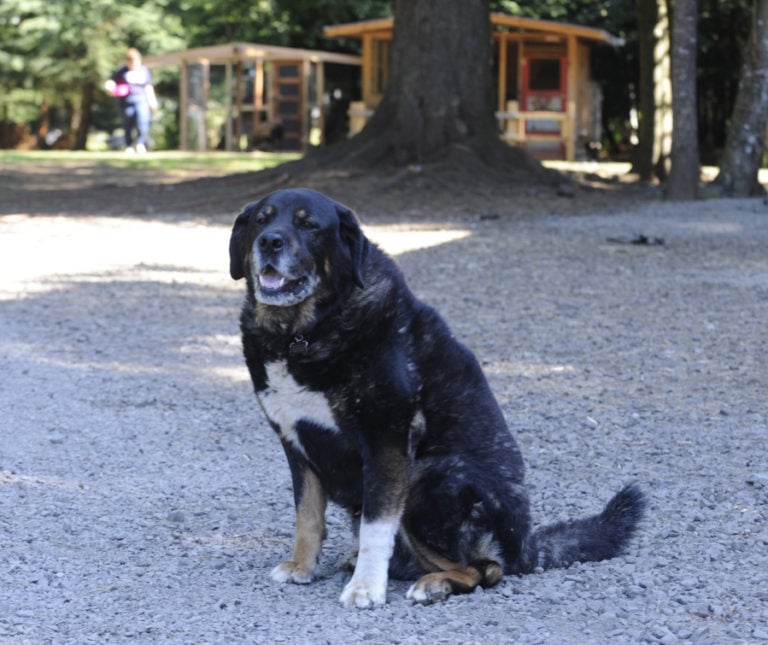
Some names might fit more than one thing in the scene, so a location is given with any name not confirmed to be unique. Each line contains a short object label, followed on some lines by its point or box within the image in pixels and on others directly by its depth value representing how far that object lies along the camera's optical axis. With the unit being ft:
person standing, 107.14
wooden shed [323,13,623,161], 118.21
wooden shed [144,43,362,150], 129.08
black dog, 15.46
